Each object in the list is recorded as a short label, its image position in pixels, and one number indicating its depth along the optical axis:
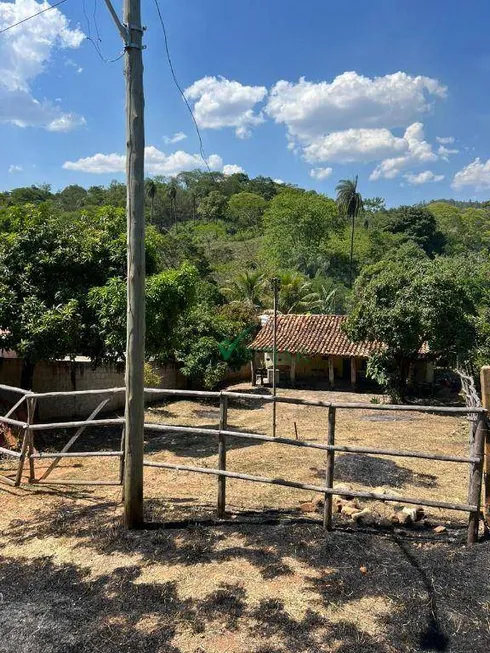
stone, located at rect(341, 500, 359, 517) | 5.10
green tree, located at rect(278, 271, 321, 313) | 31.33
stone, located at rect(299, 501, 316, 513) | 5.38
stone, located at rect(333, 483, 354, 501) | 4.63
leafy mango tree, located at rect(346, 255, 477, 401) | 15.71
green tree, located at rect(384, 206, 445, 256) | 52.38
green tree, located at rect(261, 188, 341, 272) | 46.77
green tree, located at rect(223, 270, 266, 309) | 31.47
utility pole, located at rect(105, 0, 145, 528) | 4.48
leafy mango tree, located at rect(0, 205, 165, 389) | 8.88
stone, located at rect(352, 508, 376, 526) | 4.88
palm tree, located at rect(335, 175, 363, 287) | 45.28
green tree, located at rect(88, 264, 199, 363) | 9.04
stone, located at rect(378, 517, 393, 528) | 4.78
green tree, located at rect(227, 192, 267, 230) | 63.41
